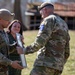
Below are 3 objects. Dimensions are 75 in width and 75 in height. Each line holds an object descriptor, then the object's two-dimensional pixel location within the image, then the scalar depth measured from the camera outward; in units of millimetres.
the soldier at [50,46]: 7616
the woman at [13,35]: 8739
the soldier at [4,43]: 6788
